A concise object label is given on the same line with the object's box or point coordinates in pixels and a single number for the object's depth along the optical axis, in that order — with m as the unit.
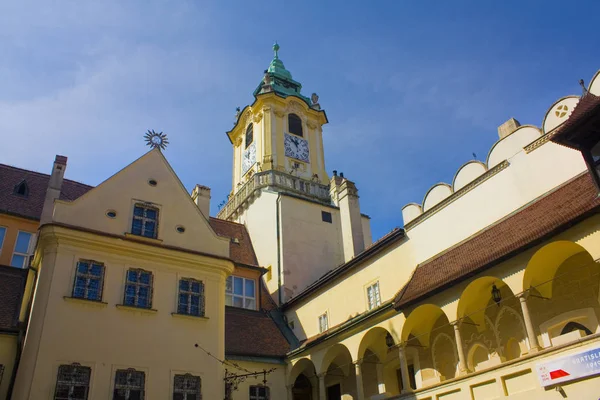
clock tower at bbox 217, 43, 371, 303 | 30.55
